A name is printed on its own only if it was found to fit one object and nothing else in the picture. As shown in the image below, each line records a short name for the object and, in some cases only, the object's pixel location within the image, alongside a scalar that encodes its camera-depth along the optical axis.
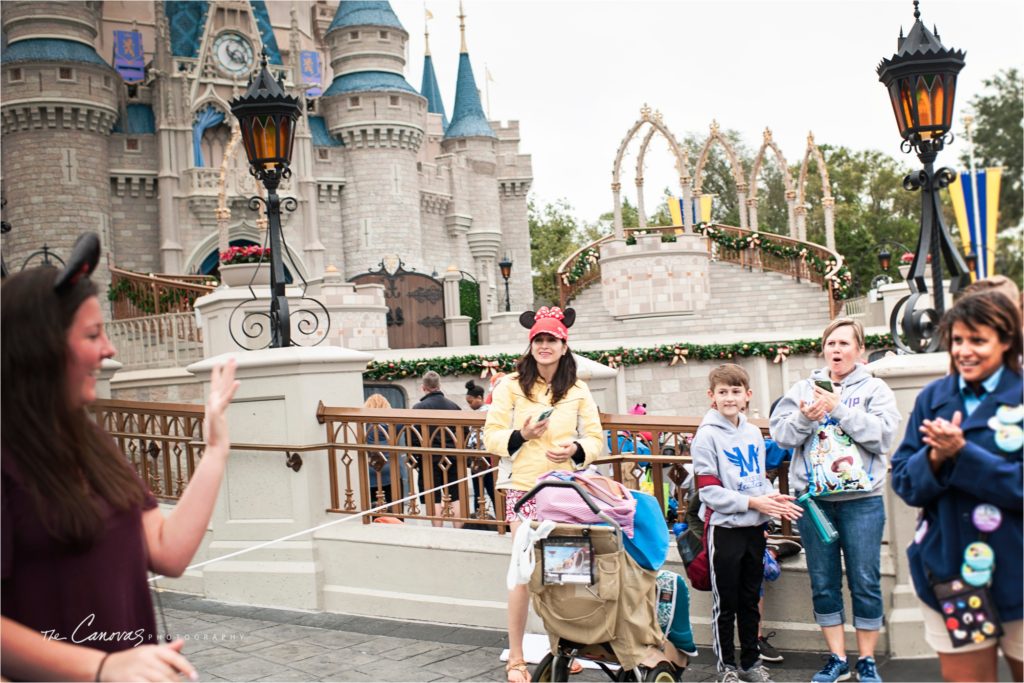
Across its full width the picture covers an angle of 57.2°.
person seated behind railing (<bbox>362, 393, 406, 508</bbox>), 6.35
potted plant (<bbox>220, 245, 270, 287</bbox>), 11.87
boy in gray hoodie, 4.43
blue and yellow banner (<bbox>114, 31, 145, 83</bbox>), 36.06
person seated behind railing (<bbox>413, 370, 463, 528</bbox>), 8.17
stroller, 3.83
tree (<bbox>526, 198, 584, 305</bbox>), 61.38
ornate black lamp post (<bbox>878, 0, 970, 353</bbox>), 5.27
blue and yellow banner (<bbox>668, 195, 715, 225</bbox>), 31.32
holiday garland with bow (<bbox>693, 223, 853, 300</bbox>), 24.88
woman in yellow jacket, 4.54
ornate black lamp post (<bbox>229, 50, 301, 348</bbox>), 6.95
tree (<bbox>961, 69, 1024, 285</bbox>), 38.91
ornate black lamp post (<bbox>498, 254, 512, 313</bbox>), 28.47
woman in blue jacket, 2.72
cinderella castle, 30.52
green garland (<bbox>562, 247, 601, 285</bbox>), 25.67
